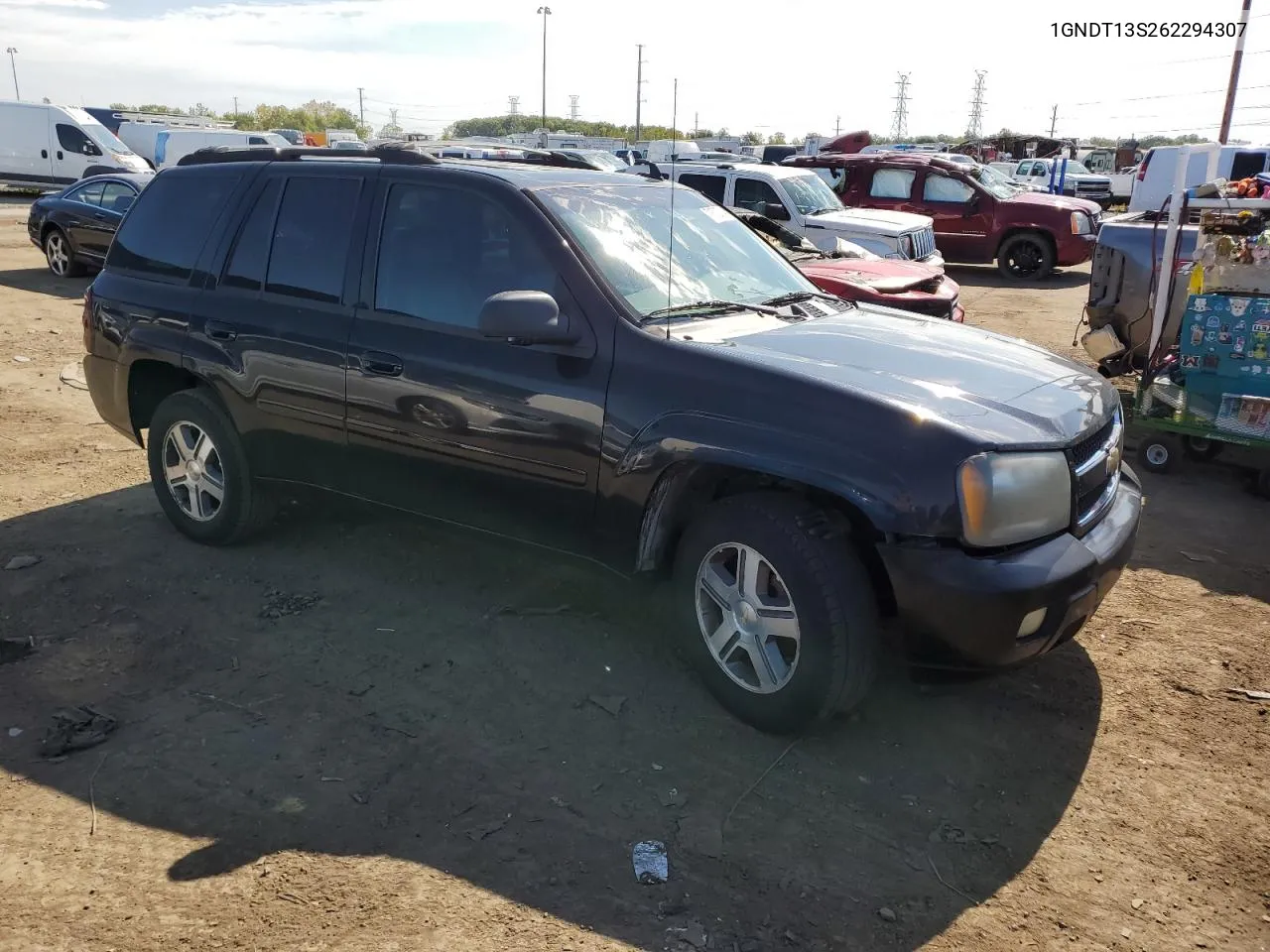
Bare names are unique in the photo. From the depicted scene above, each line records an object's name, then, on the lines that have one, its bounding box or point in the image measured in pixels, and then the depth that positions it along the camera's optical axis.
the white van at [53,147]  27.41
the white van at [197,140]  28.18
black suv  3.12
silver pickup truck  7.68
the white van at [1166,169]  21.16
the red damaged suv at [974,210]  16.81
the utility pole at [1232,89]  25.55
